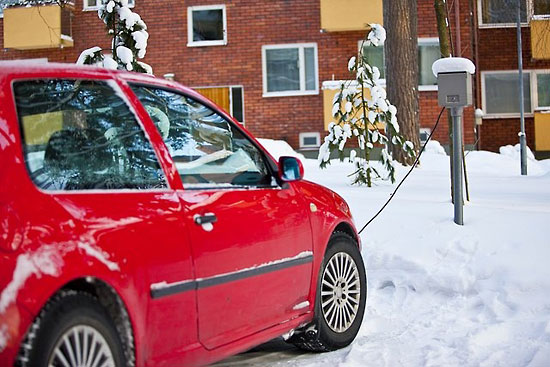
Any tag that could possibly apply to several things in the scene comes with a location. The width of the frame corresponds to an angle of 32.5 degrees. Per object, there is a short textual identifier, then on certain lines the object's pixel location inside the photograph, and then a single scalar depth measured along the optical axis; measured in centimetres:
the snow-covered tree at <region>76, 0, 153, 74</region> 964
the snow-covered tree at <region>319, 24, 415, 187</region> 1283
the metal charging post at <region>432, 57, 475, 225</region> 869
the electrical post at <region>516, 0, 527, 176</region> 1755
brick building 2658
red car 360
